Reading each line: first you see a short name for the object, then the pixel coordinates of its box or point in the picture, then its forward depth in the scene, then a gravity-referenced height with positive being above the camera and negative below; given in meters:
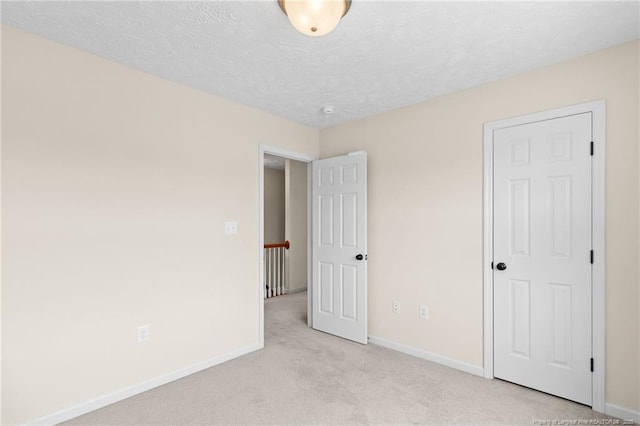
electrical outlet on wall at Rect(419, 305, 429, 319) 3.07 -0.97
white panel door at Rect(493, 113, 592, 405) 2.28 -0.35
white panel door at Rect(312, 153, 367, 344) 3.48 -0.40
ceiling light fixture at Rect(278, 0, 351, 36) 1.58 +0.98
